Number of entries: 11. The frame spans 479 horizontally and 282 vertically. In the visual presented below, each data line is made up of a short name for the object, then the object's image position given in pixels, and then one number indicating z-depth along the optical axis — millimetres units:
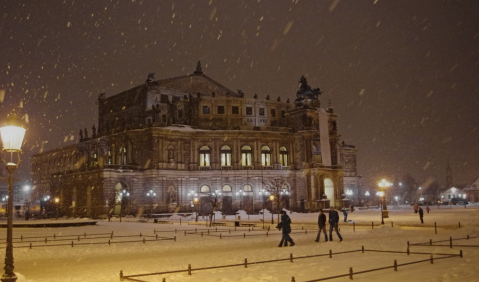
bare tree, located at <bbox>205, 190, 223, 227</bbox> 67619
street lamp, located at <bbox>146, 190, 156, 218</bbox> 67000
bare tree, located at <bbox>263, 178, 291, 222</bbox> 70625
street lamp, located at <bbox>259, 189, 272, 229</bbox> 71750
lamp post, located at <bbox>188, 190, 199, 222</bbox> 69675
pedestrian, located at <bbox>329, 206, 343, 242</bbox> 24444
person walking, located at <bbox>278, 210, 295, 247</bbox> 22058
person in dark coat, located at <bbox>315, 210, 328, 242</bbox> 24500
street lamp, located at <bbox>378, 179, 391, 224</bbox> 46056
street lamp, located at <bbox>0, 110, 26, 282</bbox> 11211
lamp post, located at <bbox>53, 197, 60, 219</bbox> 72075
